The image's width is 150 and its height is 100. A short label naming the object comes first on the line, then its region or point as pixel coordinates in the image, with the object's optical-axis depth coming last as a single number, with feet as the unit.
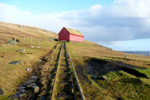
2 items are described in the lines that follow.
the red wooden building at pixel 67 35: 165.58
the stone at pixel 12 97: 19.59
